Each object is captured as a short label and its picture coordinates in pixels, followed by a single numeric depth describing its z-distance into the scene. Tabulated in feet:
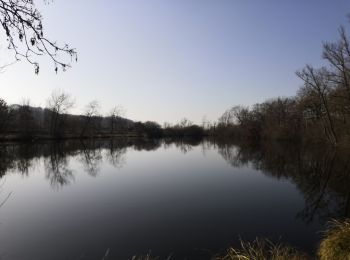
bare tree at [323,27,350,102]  106.42
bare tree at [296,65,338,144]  127.85
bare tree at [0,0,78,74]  10.64
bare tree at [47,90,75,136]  222.07
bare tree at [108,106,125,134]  328.92
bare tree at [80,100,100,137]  252.95
